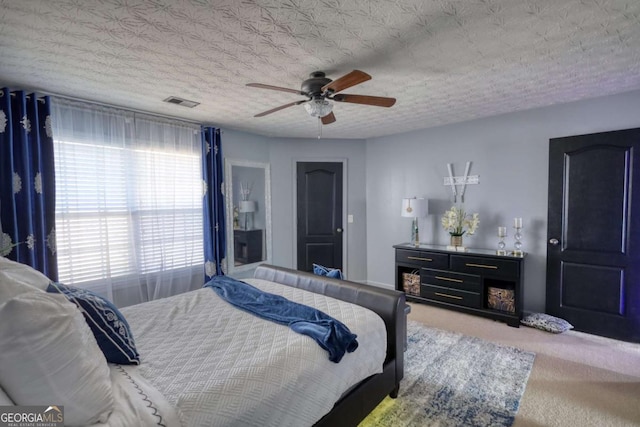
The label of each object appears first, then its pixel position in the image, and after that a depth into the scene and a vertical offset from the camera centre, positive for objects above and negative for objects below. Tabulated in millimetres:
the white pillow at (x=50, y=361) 944 -523
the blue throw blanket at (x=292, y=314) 1662 -740
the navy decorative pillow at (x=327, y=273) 2736 -661
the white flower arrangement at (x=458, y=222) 3854 -285
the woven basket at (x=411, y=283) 4082 -1133
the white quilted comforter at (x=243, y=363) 1245 -777
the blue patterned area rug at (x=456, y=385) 1946 -1391
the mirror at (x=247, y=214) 4340 -165
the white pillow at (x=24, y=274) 1263 -303
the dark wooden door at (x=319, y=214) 4879 -198
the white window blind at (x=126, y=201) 2973 +36
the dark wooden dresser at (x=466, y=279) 3377 -977
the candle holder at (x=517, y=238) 3464 -456
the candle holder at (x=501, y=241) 3533 -510
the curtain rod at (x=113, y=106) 2817 +1045
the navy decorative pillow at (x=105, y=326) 1399 -580
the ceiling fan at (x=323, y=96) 2152 +792
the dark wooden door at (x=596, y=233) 2932 -355
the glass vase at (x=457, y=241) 3887 -525
